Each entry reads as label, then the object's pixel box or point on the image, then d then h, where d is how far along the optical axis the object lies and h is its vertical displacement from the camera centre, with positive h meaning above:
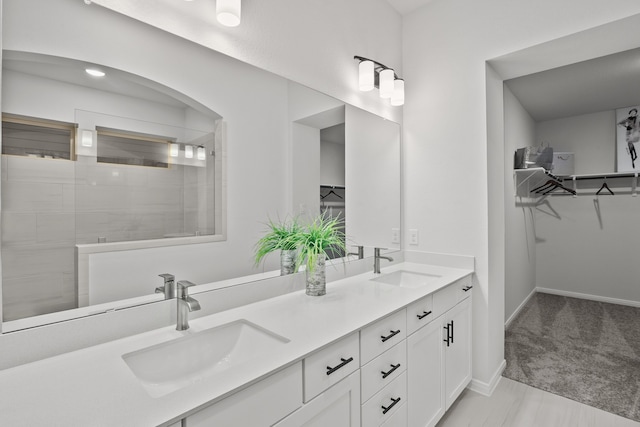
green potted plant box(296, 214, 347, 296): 1.55 -0.18
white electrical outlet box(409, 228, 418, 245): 2.52 -0.18
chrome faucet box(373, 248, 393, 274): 2.15 -0.32
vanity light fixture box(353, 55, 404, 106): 2.11 +0.93
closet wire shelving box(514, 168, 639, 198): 3.85 +0.38
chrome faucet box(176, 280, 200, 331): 1.17 -0.33
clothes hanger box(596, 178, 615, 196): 4.13 +0.32
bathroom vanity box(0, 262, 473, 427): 0.75 -0.45
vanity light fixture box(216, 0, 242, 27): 1.31 +0.84
